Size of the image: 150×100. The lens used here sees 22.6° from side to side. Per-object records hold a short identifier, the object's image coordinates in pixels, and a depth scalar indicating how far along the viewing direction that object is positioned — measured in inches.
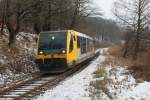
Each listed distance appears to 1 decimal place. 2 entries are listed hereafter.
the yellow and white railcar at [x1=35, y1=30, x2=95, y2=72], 873.5
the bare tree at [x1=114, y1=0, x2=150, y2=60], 1578.5
